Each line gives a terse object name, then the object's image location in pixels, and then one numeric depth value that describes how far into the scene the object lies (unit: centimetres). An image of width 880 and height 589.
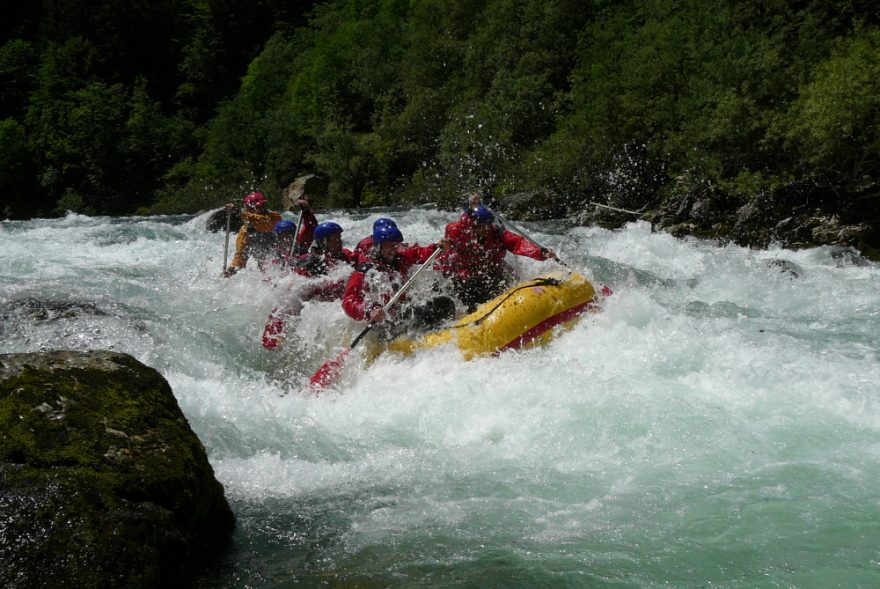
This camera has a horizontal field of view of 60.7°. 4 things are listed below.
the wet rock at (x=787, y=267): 962
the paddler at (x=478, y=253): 720
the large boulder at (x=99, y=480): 259
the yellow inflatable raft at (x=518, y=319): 613
